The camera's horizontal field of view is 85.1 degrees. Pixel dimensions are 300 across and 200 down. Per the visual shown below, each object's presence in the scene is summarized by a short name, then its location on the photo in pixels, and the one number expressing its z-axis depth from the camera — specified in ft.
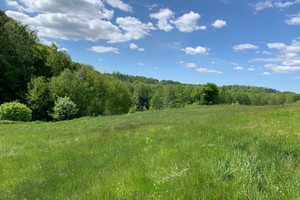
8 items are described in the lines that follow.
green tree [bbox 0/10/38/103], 143.10
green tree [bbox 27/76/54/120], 131.03
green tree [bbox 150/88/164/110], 411.66
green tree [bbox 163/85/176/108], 371.02
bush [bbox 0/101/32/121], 95.61
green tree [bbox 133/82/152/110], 494.18
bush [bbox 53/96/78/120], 119.03
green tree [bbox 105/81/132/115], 204.33
